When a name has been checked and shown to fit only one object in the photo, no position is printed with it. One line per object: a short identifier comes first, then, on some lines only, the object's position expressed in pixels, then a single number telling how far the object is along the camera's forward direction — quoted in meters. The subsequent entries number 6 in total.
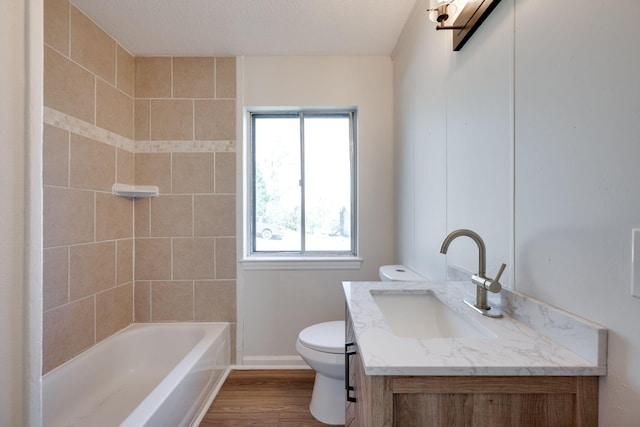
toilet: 1.33
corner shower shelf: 1.72
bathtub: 1.21
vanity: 0.53
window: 2.08
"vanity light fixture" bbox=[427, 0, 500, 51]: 0.87
